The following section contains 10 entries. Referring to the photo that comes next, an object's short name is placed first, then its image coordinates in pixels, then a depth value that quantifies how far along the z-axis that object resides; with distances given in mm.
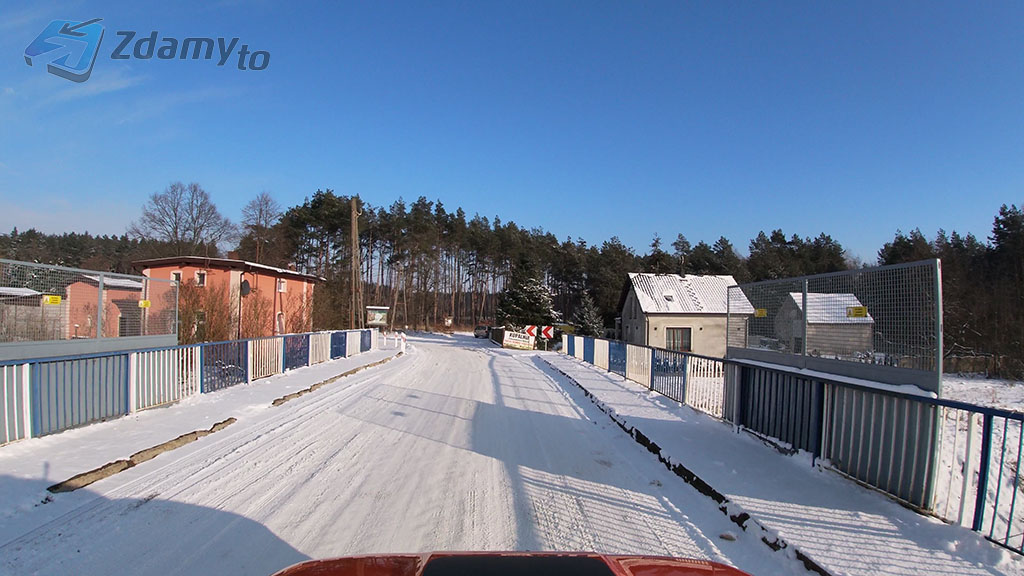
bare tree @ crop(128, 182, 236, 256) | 47062
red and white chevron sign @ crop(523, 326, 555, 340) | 31609
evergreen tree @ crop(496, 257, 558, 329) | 45625
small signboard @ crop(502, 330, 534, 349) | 37691
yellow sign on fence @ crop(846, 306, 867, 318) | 6037
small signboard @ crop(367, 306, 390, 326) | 31581
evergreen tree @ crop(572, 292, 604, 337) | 45500
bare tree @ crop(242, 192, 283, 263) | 50094
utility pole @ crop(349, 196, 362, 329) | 30275
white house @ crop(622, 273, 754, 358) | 37500
